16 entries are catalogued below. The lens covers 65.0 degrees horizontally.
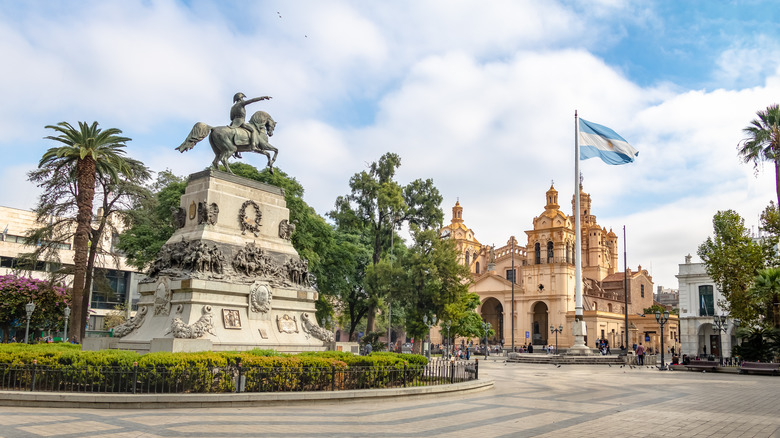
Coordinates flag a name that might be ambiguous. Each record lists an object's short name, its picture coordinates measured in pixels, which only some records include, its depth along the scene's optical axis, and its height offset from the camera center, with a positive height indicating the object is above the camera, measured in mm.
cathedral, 77750 +3470
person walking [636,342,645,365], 39512 -2100
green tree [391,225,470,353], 42062 +2431
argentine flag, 38750 +11259
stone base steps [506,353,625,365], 38250 -2427
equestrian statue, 21156 +6155
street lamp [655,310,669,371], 36644 +346
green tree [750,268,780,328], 29859 +1617
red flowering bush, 40219 +262
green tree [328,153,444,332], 48344 +8722
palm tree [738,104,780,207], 35088 +10844
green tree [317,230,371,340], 43844 +2904
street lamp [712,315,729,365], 36650 +280
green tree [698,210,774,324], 34188 +3763
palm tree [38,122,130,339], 29719 +7255
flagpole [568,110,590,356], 39938 +2308
